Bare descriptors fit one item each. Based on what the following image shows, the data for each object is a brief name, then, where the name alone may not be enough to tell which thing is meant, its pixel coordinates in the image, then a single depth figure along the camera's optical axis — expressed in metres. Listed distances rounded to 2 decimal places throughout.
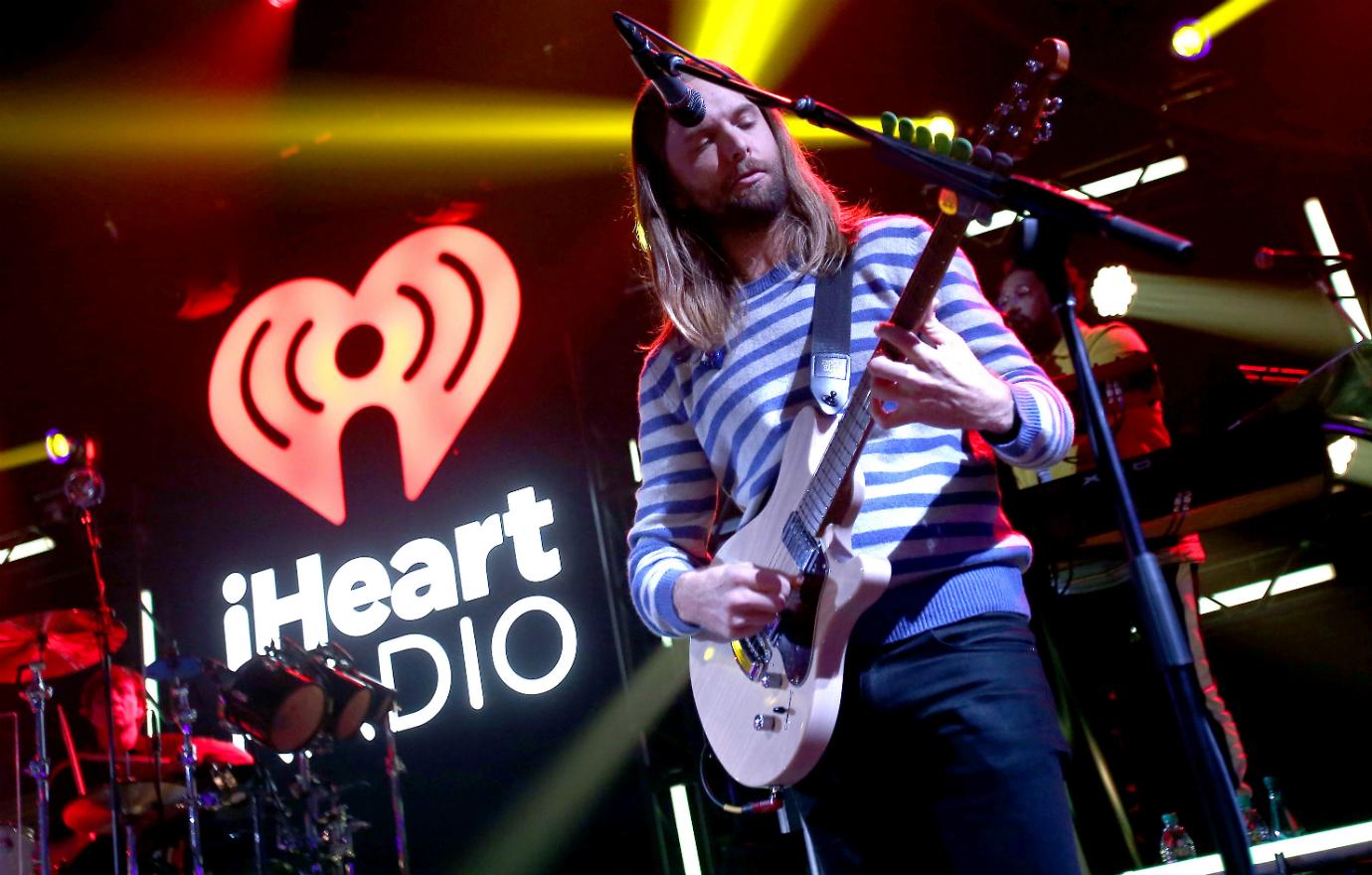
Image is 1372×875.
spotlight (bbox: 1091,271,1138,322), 6.89
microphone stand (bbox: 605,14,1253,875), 1.24
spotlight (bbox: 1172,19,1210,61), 6.61
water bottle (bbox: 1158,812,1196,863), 4.48
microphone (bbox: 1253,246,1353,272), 5.30
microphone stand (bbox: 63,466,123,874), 5.52
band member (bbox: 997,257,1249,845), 4.85
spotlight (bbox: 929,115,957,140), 6.49
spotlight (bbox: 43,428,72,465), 6.36
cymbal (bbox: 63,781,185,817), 6.41
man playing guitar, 1.72
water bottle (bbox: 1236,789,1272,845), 4.09
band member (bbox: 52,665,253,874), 6.51
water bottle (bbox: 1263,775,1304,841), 4.54
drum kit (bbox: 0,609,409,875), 6.03
